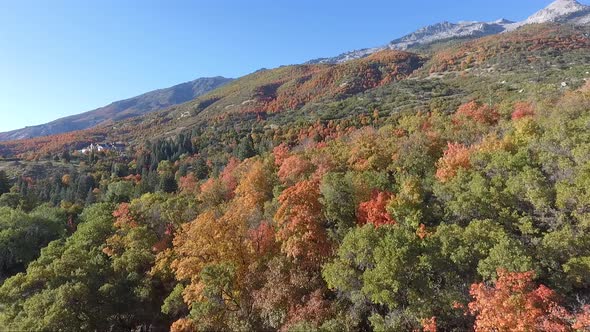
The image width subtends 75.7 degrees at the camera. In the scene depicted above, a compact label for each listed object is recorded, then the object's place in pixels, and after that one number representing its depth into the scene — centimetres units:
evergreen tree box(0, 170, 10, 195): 11382
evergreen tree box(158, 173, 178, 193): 9506
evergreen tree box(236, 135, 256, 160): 10721
